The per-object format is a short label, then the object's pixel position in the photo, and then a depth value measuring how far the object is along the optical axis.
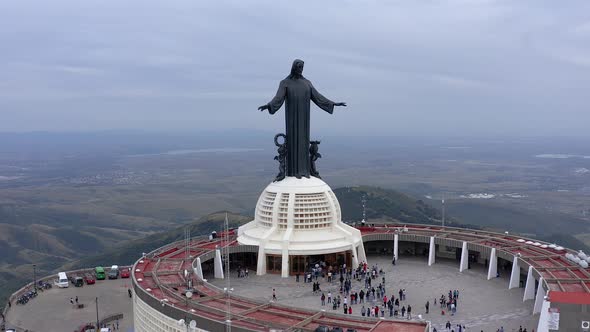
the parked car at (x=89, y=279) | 69.88
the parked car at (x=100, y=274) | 72.12
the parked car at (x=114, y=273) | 72.62
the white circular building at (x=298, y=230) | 53.75
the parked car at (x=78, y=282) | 68.50
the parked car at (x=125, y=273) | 73.52
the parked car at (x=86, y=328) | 53.09
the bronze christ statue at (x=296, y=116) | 59.12
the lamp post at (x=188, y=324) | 36.34
